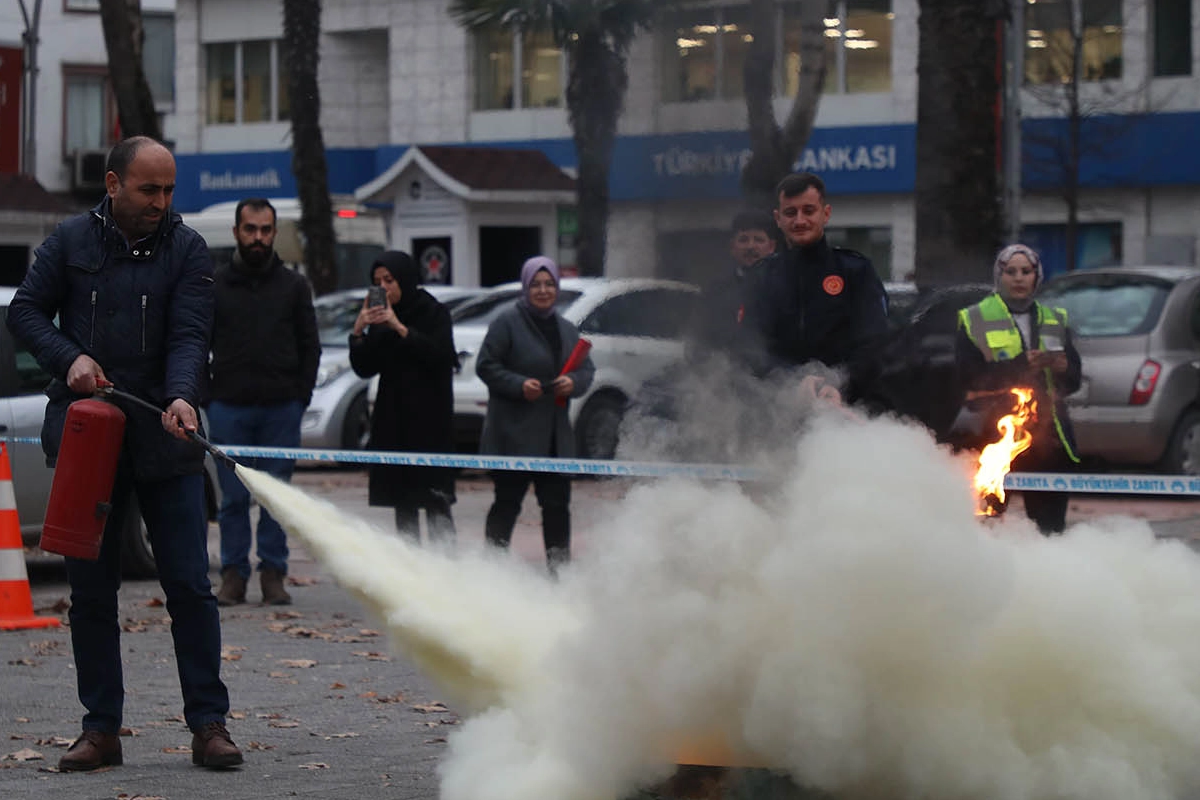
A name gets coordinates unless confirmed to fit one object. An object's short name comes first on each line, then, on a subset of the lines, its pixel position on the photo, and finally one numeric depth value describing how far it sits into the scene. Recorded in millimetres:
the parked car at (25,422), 17753
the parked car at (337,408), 31300
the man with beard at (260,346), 16198
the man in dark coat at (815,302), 10221
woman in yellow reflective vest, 13509
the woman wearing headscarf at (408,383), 16555
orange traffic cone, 15981
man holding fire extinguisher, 10176
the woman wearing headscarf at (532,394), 17001
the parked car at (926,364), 11693
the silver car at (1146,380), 25922
